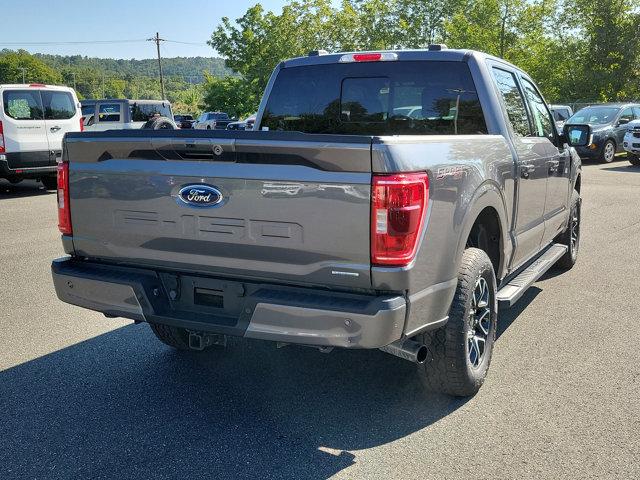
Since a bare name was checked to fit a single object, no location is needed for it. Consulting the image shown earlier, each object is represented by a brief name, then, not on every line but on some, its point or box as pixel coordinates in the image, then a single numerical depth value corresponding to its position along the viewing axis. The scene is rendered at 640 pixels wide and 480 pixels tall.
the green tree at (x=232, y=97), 51.19
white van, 12.63
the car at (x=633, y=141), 18.05
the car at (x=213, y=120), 41.81
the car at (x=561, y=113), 24.47
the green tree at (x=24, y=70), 149.00
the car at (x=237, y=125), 27.33
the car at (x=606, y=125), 19.69
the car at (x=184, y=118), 29.76
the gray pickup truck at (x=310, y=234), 2.83
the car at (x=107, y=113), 20.84
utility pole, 75.18
